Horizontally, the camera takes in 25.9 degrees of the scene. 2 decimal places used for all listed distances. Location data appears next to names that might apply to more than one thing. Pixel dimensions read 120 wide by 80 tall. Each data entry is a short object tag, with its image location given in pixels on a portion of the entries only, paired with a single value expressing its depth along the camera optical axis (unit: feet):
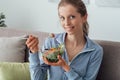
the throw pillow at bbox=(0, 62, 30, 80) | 5.56
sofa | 5.09
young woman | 4.54
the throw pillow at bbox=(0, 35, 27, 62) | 6.25
